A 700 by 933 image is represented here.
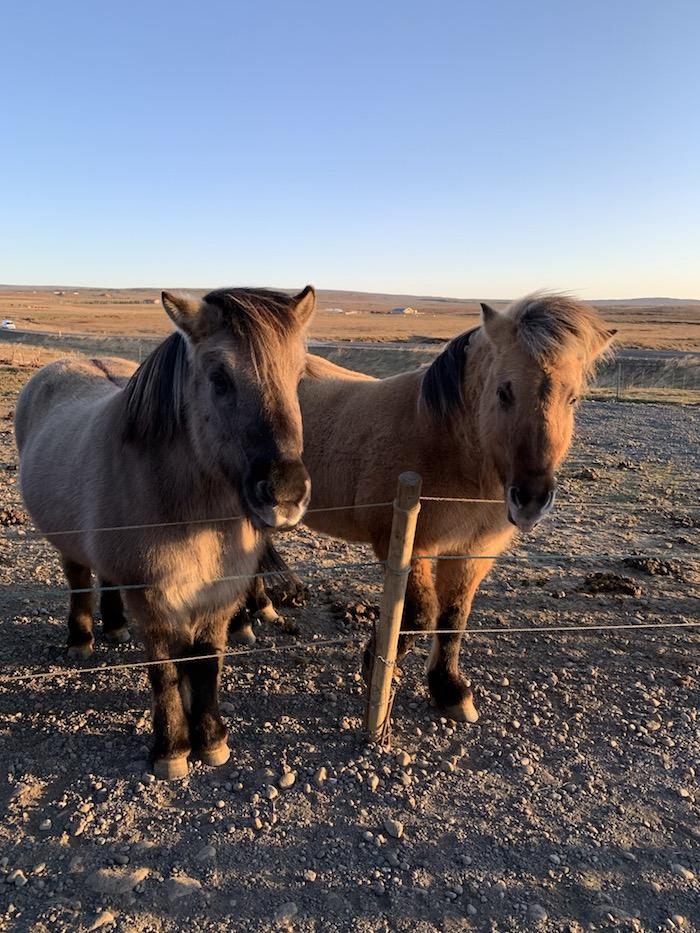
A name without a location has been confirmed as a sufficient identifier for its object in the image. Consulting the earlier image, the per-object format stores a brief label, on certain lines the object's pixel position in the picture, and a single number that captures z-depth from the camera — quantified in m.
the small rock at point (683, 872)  2.70
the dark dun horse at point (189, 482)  2.59
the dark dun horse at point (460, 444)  2.99
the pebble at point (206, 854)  2.72
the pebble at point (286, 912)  2.44
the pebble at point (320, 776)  3.22
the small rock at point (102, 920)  2.37
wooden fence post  3.13
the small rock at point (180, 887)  2.53
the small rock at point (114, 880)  2.54
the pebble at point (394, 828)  2.89
